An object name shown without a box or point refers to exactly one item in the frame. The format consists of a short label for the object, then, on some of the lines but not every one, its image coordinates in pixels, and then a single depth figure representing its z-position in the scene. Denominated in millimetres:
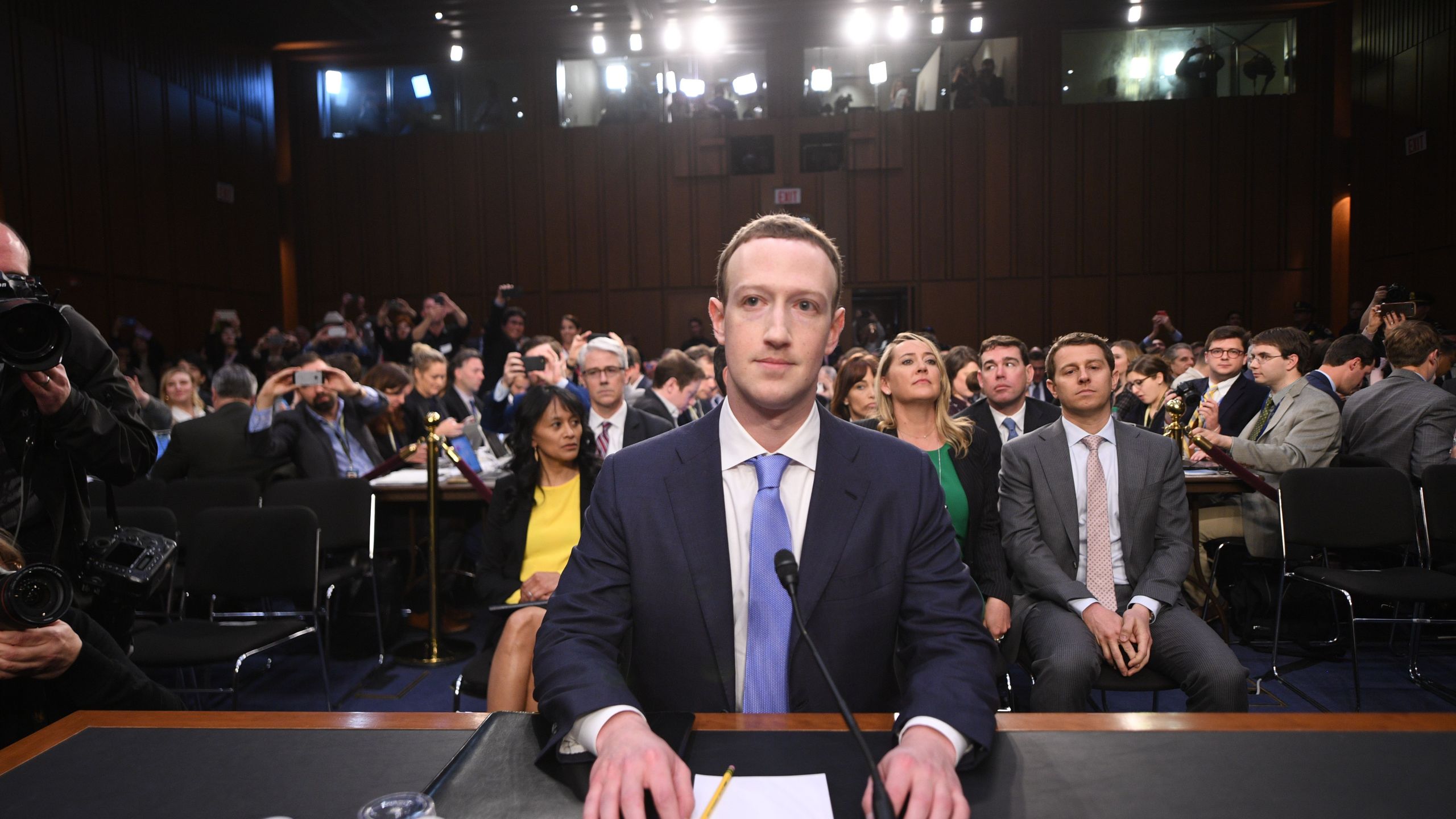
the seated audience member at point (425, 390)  5605
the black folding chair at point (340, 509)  4121
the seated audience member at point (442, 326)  8094
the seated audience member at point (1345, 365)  4742
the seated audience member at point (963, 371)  5195
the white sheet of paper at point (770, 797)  914
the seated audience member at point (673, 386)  5312
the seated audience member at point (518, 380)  4539
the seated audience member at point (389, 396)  5340
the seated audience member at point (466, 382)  5949
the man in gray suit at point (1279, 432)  4102
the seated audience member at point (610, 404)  4301
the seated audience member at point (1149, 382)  5645
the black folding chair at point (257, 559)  3420
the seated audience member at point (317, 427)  4500
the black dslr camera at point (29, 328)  1677
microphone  885
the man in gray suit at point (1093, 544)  2467
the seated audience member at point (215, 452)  4668
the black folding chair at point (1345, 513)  3664
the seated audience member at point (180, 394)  6059
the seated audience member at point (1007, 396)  3881
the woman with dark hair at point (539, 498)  2975
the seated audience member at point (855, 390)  4078
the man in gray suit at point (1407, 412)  4133
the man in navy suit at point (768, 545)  1279
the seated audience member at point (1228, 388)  4898
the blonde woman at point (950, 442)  2881
